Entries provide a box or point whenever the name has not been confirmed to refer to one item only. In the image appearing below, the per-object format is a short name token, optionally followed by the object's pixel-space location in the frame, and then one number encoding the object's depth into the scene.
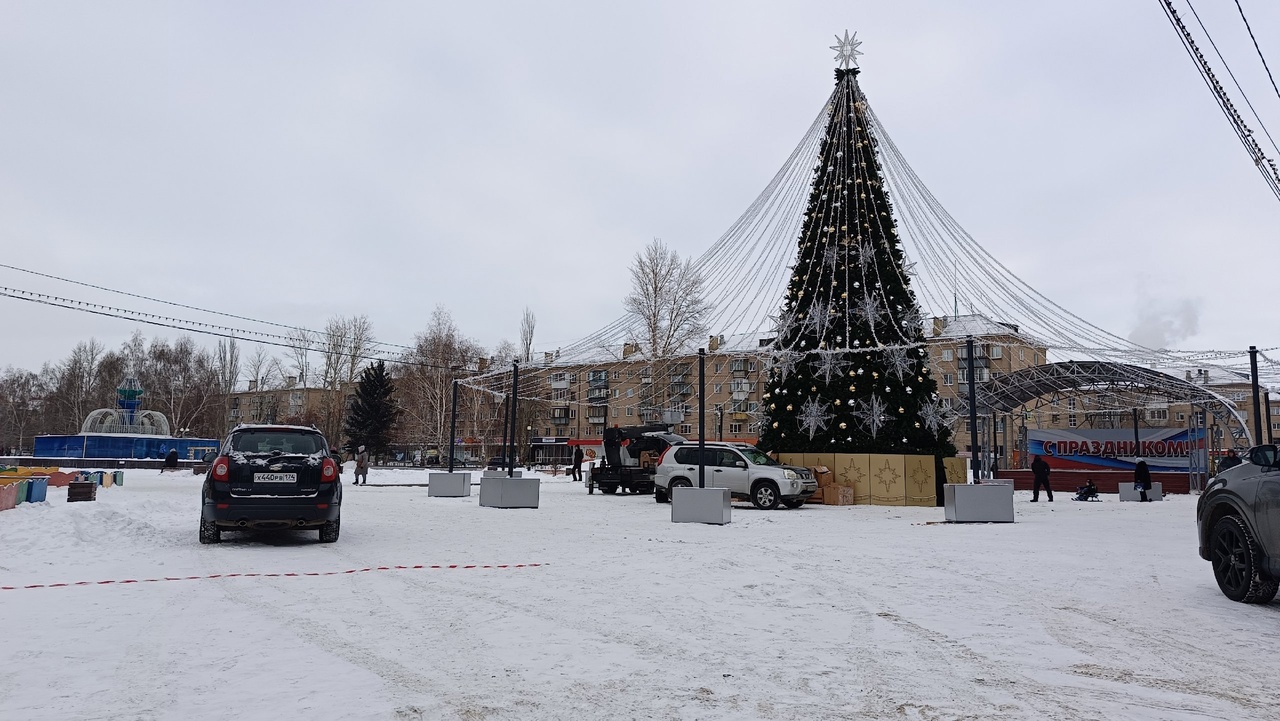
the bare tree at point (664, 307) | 37.03
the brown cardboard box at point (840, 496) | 21.73
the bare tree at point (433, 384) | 56.12
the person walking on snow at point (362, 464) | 32.81
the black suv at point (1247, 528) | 7.20
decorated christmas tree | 22.30
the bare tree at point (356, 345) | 62.62
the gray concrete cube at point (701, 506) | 15.45
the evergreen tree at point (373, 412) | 60.38
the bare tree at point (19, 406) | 84.75
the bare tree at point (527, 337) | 60.47
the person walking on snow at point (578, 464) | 37.69
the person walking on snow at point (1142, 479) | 26.03
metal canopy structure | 28.66
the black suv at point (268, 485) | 10.70
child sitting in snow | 26.86
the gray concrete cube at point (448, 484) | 23.92
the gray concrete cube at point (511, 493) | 19.16
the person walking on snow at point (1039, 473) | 24.69
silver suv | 19.70
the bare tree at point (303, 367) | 63.94
